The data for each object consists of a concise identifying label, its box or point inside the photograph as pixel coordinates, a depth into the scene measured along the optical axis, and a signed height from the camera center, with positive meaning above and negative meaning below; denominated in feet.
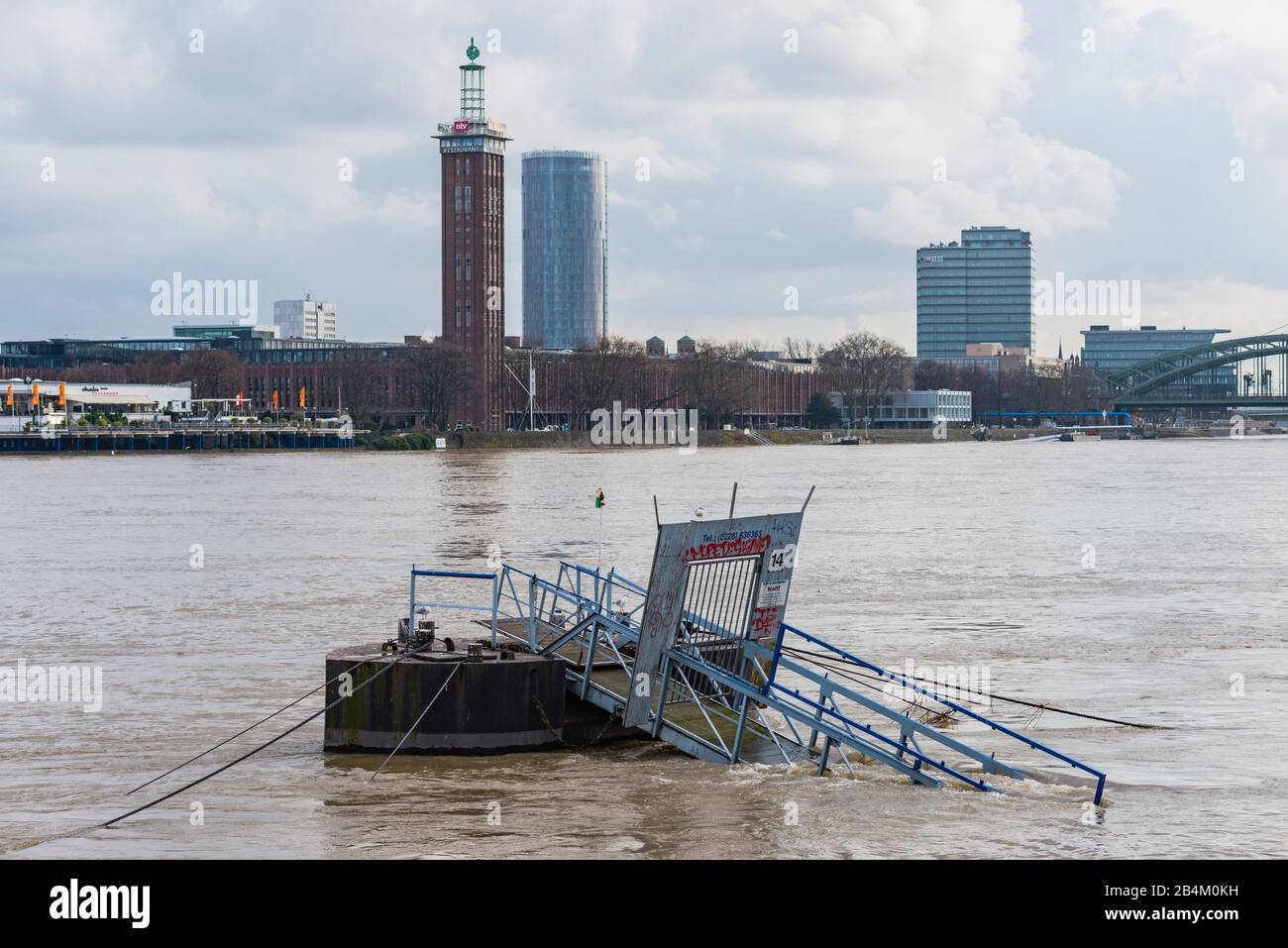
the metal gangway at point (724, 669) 70.64 -10.79
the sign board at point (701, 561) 73.10 -6.36
